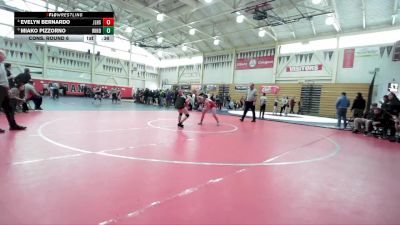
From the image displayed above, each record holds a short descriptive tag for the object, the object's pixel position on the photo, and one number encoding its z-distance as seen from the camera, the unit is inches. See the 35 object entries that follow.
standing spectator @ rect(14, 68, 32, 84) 351.3
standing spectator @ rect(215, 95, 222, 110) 930.0
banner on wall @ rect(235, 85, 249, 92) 1047.4
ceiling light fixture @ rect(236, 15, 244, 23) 700.0
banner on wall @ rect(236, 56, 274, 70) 987.3
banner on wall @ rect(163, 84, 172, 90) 1451.3
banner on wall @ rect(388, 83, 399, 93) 552.1
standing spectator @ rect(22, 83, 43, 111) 392.3
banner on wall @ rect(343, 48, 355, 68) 763.0
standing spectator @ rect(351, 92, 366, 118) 412.5
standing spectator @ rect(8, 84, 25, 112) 312.9
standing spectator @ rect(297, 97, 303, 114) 868.9
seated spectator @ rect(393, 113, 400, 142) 306.1
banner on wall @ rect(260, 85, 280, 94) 936.4
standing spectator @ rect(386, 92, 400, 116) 320.8
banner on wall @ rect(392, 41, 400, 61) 613.7
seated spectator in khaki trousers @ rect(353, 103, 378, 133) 354.6
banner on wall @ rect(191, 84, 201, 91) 1249.0
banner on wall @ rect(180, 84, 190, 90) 1320.7
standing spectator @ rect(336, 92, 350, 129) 412.8
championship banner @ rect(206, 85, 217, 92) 1179.7
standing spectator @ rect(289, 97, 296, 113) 851.5
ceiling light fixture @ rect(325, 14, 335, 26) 656.1
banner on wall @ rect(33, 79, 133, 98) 1024.9
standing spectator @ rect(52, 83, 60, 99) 844.6
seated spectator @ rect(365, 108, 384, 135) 333.4
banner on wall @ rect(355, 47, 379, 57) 716.7
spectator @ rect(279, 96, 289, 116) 738.5
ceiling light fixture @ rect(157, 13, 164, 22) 757.3
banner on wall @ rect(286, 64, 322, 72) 844.0
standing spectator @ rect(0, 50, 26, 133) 214.4
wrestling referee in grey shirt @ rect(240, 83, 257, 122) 439.4
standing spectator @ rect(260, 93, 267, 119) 558.3
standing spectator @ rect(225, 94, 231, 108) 1005.2
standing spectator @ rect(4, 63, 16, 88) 319.6
